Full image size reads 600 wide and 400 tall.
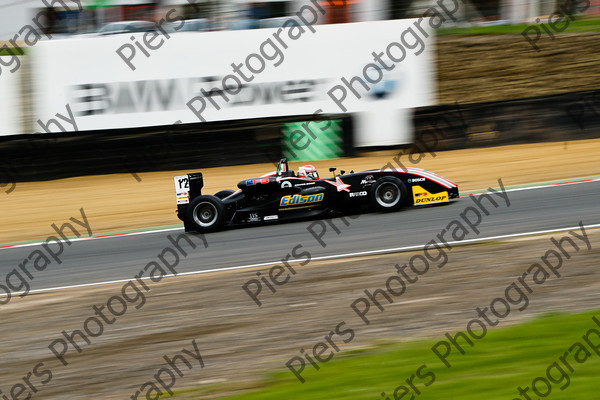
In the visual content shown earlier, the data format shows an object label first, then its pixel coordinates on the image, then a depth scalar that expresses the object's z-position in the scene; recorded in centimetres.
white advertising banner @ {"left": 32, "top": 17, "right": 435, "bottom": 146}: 1727
